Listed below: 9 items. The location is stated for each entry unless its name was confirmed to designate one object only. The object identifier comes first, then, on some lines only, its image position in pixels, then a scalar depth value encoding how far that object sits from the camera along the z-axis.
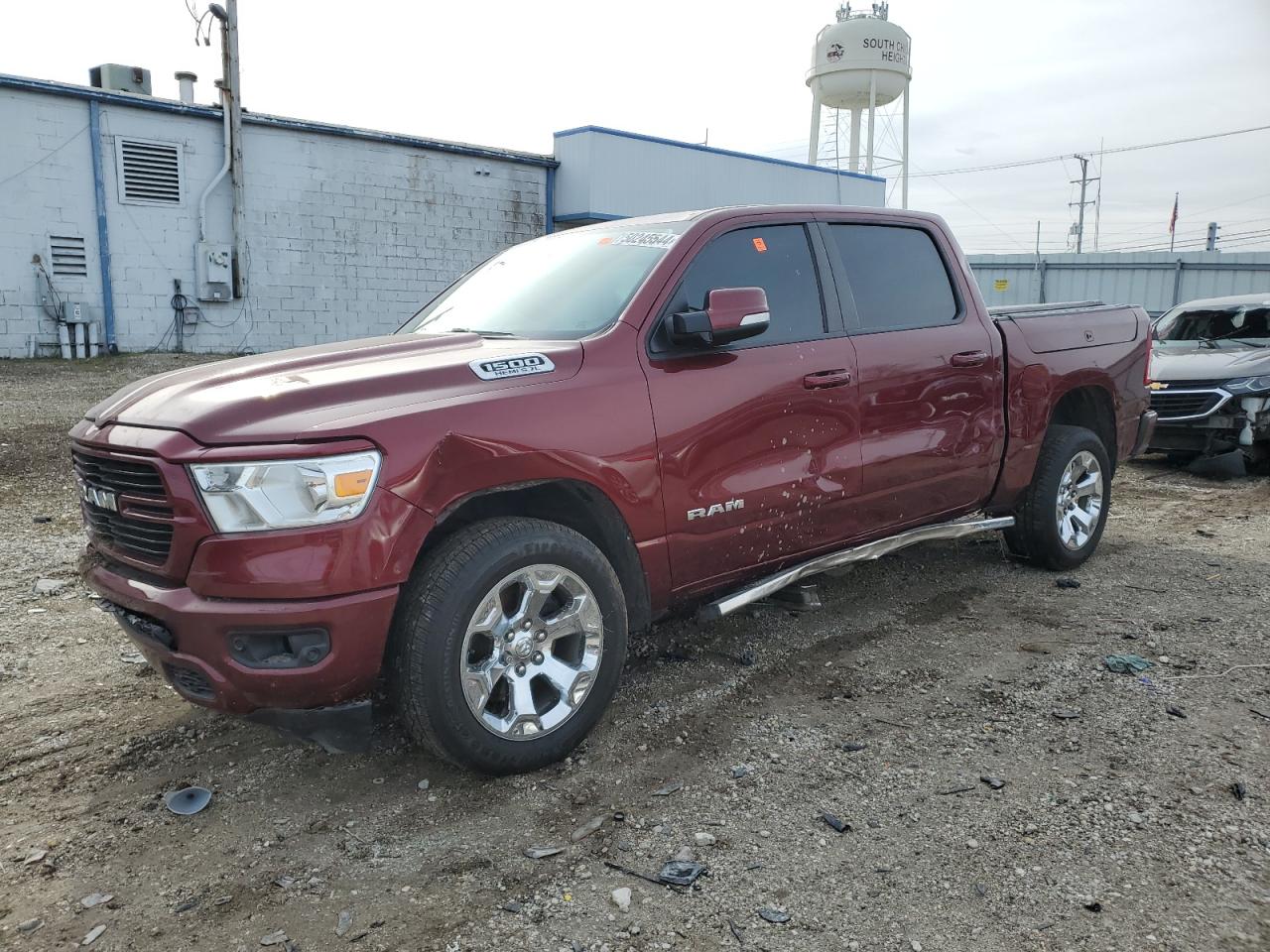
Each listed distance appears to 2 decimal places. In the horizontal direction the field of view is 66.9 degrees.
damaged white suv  8.70
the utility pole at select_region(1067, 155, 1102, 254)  66.88
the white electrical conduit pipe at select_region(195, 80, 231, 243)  16.53
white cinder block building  15.23
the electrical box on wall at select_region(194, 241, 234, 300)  16.78
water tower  35.84
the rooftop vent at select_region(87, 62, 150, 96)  17.09
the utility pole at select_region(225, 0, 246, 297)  16.45
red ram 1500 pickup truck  2.76
